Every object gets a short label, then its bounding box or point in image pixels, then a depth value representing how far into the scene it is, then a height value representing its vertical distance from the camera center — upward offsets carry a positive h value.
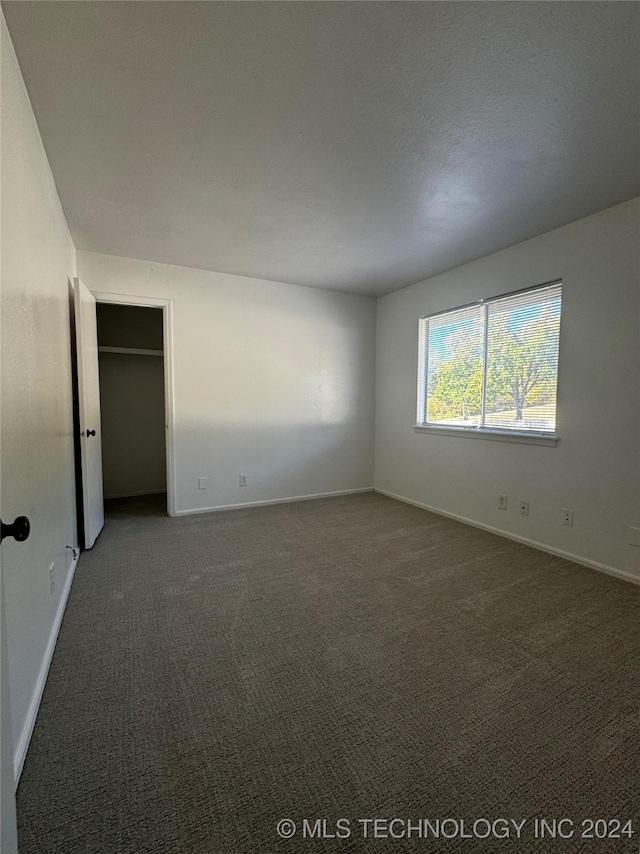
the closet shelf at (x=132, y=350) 4.48 +0.65
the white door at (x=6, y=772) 0.78 -0.81
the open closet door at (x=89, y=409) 2.88 -0.04
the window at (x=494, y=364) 3.06 +0.40
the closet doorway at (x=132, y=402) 4.75 +0.04
